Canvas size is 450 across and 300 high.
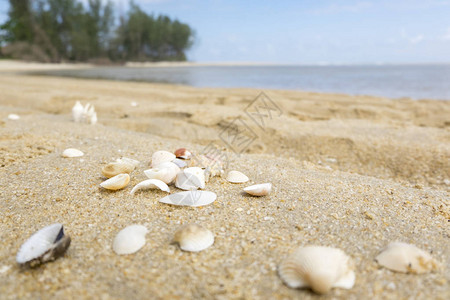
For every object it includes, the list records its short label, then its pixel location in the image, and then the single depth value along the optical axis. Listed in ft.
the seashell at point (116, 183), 0.64
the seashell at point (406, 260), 0.40
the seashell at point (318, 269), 0.37
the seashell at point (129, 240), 0.44
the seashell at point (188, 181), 0.65
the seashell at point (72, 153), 0.85
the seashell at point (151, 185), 0.63
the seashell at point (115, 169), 0.70
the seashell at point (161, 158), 0.75
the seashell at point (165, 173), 0.66
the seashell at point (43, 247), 0.41
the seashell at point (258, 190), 0.63
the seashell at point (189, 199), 0.59
